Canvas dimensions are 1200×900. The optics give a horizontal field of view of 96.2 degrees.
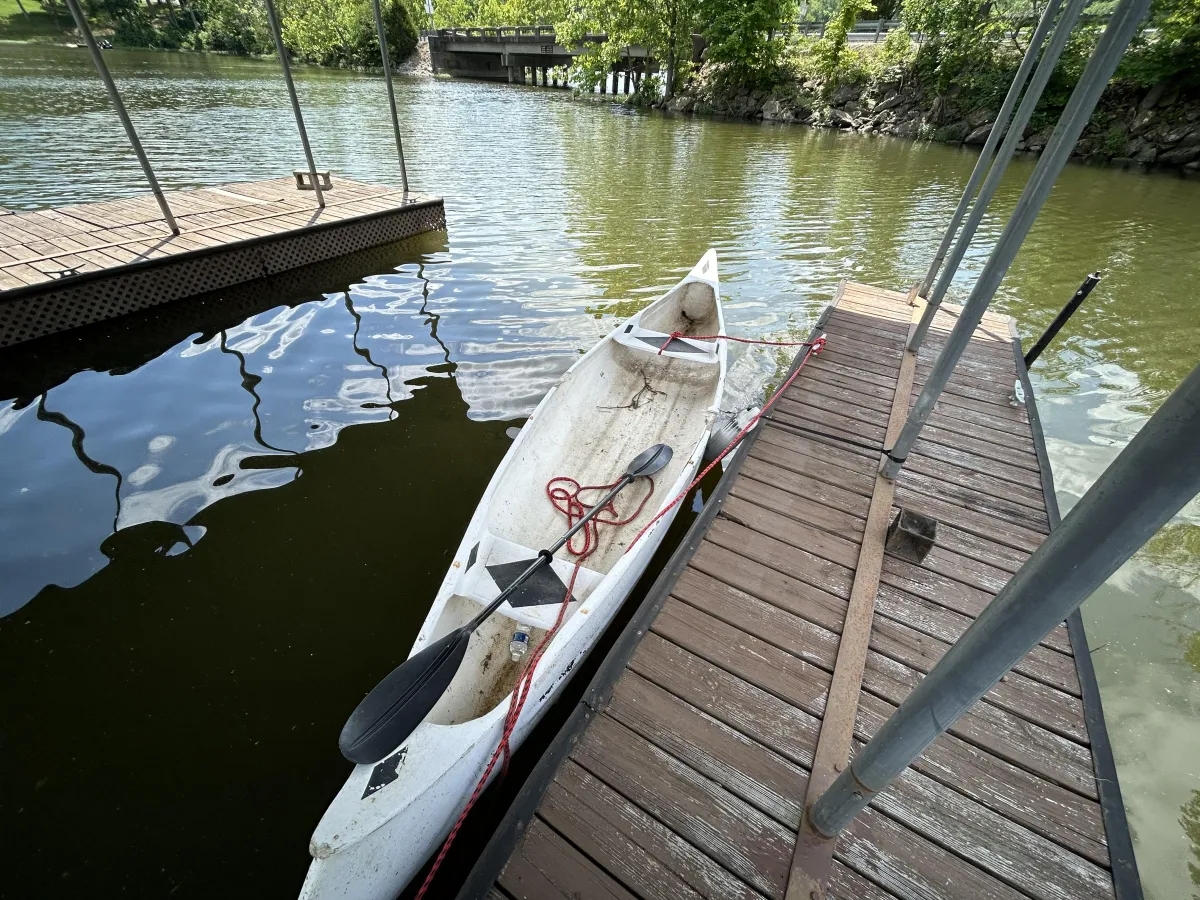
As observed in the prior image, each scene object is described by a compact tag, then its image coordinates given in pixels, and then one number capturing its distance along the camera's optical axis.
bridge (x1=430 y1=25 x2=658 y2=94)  38.19
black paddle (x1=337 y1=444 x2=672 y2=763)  2.43
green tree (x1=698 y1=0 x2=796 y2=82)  29.58
